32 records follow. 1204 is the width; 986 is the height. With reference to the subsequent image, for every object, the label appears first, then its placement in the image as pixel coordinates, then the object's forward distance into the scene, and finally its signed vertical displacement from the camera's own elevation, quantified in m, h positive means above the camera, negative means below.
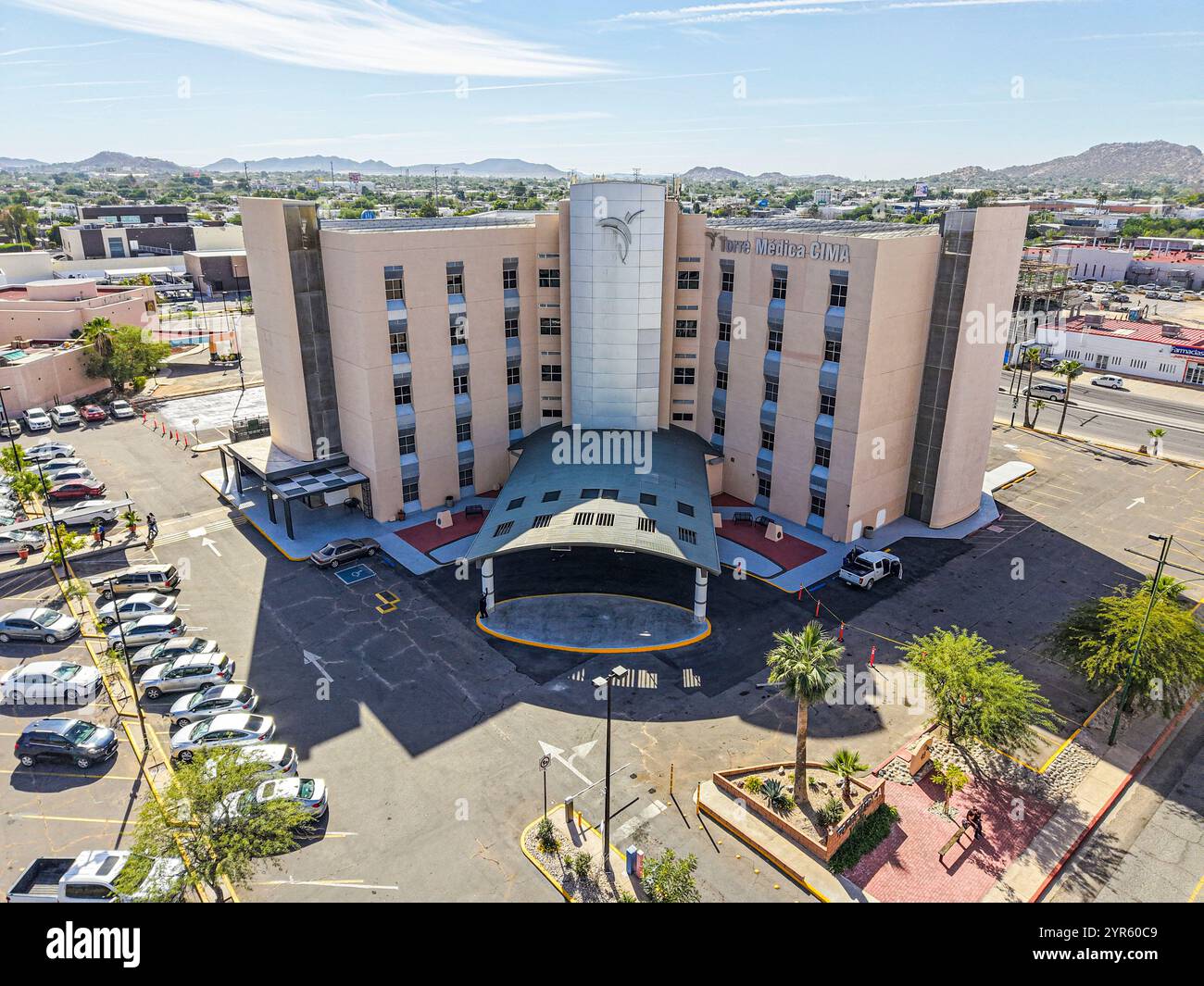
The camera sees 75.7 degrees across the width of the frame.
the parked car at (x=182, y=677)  35.47 -19.93
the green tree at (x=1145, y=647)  32.22 -17.30
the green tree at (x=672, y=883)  23.58 -19.26
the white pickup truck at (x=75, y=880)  24.89 -20.51
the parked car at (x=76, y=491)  55.59 -18.64
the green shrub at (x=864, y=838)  27.09 -21.13
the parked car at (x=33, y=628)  39.47 -19.80
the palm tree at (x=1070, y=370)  70.69 -12.90
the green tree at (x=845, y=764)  28.17 -18.76
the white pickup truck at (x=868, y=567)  45.09 -19.32
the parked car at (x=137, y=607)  40.99 -19.72
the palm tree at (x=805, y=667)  26.77 -14.79
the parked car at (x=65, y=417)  72.44 -17.75
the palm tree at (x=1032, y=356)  76.07 -12.71
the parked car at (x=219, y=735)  31.72 -20.20
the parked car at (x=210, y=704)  33.44 -20.08
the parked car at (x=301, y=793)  28.20 -20.15
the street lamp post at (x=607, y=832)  26.12 -20.41
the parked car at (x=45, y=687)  35.12 -20.15
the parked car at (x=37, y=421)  70.00 -17.50
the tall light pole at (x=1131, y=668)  30.71 -17.40
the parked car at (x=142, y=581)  44.00 -19.56
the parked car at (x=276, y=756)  29.97 -20.04
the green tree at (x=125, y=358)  79.50 -13.86
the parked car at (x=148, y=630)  39.12 -19.86
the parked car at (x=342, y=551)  46.72 -19.33
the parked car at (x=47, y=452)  60.88 -17.70
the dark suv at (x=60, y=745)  31.33 -20.24
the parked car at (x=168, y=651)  37.25 -19.89
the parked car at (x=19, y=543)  48.59 -19.36
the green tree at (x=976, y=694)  30.05 -17.82
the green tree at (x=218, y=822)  23.41 -17.82
